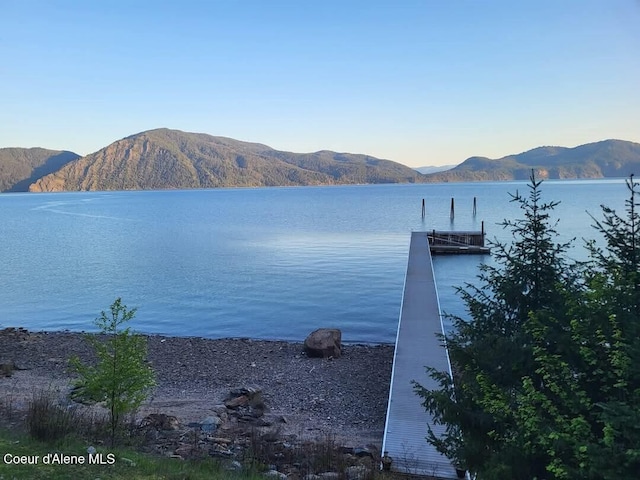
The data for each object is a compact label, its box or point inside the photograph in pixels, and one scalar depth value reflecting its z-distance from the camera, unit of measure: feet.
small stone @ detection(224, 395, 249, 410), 46.75
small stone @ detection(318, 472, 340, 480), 27.78
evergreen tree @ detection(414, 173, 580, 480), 18.35
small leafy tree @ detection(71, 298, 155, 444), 29.09
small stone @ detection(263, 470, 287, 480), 27.52
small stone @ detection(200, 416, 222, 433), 39.09
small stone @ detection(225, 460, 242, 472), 28.19
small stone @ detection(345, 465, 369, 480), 27.76
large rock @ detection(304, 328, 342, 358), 64.39
